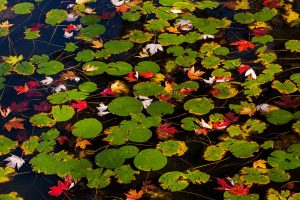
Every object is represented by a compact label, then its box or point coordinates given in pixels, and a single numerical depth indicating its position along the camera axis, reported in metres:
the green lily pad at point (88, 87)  3.72
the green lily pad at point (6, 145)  3.28
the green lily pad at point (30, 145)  3.24
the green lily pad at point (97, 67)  3.90
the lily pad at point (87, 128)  3.32
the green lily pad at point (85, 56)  4.09
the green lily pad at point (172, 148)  3.12
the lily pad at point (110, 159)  3.05
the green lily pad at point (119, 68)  3.88
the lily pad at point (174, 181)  2.88
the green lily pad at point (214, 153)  3.06
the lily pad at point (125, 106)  3.46
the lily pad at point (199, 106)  3.40
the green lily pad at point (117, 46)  4.12
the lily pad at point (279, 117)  3.27
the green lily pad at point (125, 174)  2.96
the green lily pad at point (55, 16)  4.68
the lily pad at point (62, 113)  3.47
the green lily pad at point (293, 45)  3.98
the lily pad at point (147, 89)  3.62
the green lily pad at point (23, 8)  4.91
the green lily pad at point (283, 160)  2.93
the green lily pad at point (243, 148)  3.06
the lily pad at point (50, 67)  3.98
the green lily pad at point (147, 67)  3.85
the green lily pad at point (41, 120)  3.44
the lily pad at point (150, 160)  3.02
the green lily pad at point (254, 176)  2.86
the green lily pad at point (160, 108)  3.42
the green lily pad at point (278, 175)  2.86
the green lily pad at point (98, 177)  2.95
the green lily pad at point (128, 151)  3.11
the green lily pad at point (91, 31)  4.38
